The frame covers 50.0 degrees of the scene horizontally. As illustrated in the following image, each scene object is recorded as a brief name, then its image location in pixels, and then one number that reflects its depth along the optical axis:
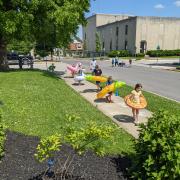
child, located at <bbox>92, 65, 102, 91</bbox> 11.15
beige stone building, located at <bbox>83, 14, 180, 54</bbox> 53.64
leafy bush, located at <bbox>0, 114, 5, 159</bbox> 3.58
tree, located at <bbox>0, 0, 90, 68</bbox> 13.49
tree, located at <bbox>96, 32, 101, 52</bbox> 63.23
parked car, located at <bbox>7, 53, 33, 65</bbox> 26.55
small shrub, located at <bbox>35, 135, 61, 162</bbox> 2.94
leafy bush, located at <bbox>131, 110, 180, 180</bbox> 2.86
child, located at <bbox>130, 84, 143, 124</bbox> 6.47
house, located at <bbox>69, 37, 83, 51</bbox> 93.85
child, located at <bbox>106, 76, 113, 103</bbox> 8.75
